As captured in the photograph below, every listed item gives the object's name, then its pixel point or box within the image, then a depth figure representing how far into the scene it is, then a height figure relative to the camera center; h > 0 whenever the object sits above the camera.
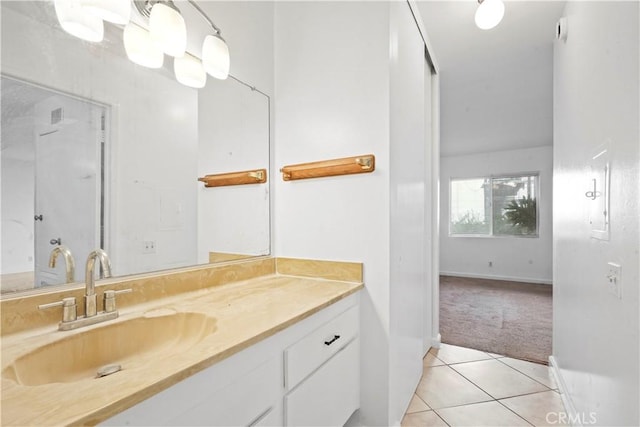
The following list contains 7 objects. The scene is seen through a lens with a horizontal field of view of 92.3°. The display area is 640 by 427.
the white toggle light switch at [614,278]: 1.01 -0.22
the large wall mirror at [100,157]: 0.91 +0.21
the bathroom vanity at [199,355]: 0.60 -0.36
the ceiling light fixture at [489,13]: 1.59 +1.07
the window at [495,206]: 5.71 +0.15
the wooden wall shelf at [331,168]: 1.51 +0.24
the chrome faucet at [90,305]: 0.91 -0.28
